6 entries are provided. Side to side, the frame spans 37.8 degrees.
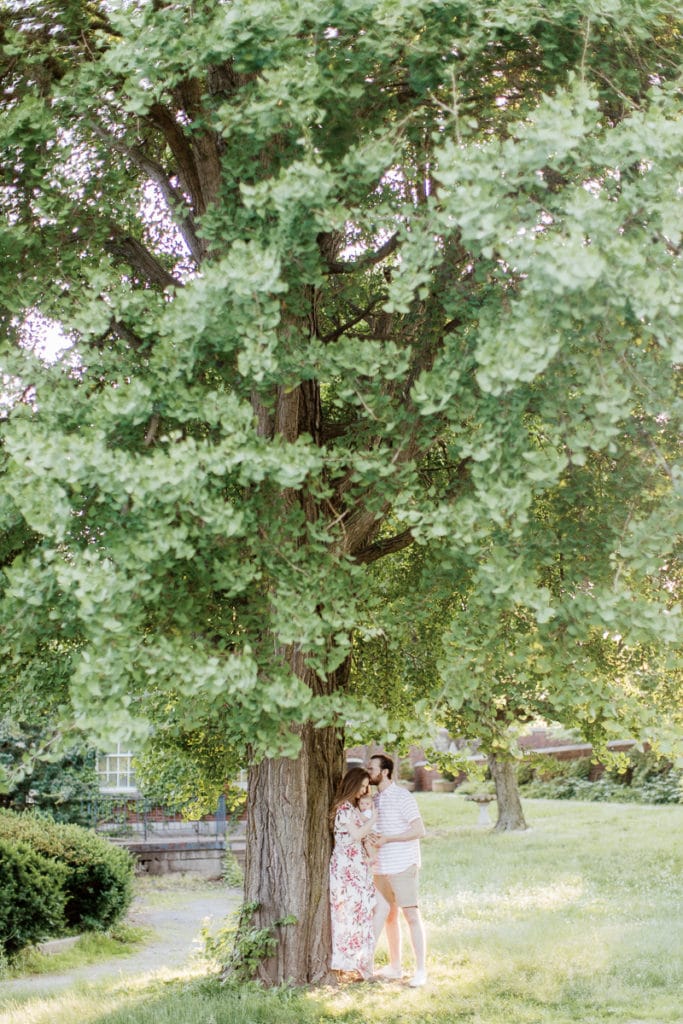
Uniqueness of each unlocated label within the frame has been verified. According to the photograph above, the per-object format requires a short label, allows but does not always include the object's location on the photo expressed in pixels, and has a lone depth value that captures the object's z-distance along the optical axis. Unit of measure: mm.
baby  8516
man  8531
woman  8070
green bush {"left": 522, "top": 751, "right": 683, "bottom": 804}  25234
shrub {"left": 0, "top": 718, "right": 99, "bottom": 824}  15125
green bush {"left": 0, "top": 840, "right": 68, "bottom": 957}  11172
